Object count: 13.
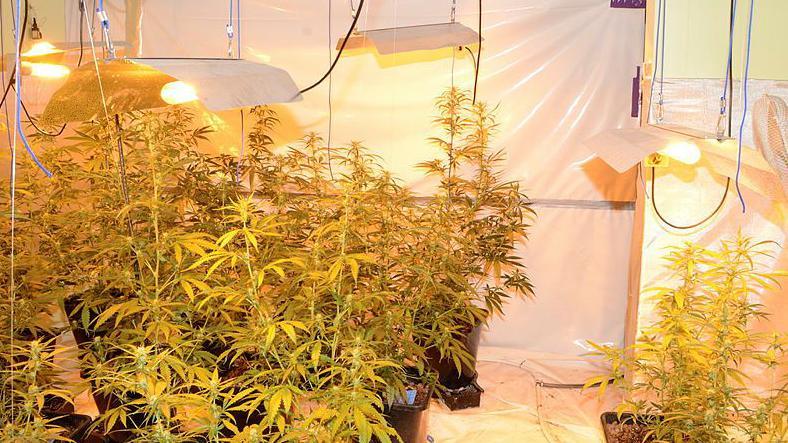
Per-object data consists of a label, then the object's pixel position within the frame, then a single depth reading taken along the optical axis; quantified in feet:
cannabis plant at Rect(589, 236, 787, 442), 6.45
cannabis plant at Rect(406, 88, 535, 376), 8.39
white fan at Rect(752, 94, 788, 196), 7.73
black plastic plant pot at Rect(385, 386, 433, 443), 8.09
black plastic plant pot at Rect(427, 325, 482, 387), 11.01
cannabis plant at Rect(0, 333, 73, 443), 4.86
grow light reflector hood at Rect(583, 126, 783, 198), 6.21
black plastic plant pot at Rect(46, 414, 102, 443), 7.37
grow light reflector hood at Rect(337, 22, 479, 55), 8.51
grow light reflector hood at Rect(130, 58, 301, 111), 5.47
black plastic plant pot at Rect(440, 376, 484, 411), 11.10
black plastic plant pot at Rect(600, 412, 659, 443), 8.26
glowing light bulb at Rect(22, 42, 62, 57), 10.07
